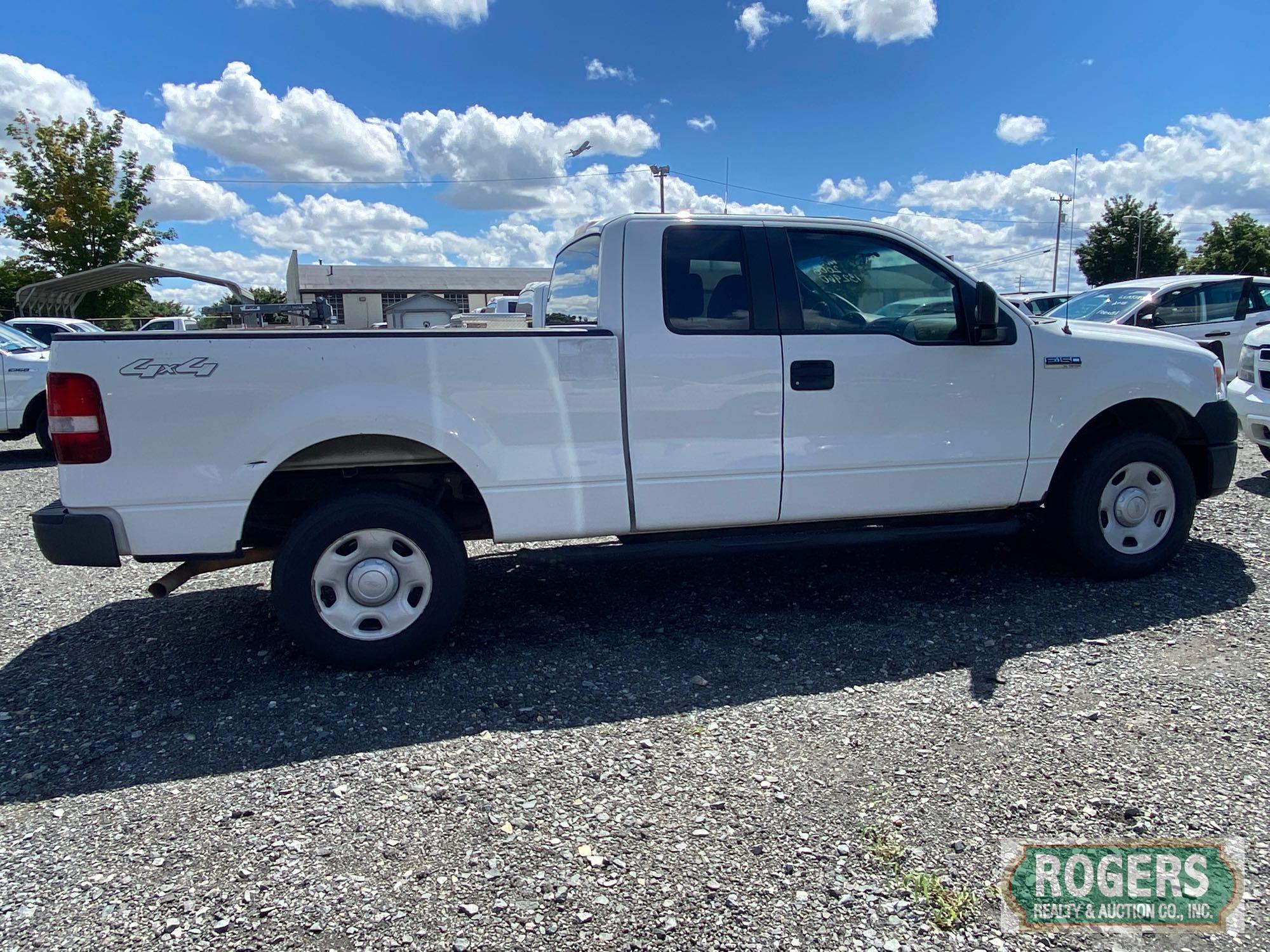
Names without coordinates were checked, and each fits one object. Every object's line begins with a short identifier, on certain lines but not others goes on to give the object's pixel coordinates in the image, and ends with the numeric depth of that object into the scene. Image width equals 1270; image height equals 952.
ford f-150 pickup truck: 3.59
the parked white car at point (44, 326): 12.70
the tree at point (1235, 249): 47.78
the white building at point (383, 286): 56.66
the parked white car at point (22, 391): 10.02
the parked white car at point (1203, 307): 10.22
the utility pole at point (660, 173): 33.47
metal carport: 21.42
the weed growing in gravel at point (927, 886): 2.29
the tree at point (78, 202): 22.73
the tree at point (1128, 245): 45.00
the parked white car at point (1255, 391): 7.05
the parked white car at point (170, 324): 18.81
